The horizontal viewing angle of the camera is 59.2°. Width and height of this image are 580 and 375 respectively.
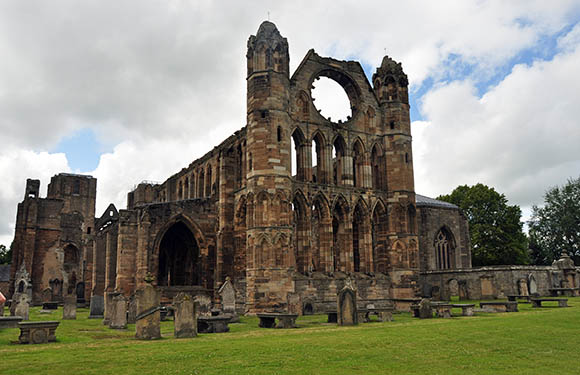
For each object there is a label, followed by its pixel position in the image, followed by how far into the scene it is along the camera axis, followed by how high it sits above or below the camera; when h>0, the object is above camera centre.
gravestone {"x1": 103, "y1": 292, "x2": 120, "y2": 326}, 19.84 -0.87
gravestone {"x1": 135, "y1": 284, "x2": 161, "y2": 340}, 14.05 -0.79
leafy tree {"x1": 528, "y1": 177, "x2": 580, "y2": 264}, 54.28 +5.72
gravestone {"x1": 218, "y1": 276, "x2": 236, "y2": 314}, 21.39 -0.55
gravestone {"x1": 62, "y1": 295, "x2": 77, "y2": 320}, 24.75 -1.09
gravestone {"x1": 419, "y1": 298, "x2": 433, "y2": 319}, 20.33 -1.08
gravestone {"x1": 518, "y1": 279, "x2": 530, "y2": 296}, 32.25 -0.43
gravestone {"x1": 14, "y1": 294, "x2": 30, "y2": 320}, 22.81 -0.84
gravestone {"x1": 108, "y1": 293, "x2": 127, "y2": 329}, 18.31 -0.95
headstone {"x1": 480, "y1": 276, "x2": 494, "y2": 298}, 33.06 -0.41
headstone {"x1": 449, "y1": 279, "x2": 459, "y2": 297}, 36.16 -0.48
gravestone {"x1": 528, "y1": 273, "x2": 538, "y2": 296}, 33.00 -0.32
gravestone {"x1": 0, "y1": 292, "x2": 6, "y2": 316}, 22.20 -0.88
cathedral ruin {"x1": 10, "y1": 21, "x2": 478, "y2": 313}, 25.56 +4.14
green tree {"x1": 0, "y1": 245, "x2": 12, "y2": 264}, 78.29 +4.96
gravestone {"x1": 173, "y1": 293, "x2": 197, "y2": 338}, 14.48 -0.89
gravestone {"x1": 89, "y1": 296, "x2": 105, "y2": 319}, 25.84 -1.05
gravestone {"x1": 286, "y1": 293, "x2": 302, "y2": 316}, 22.84 -0.81
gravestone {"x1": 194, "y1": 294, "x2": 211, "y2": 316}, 21.78 -0.82
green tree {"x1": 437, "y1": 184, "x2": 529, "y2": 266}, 49.22 +5.09
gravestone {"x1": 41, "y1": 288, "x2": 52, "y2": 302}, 36.81 -0.57
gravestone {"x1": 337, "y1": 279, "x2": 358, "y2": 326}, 17.78 -0.83
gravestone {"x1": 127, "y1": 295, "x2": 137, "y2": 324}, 21.45 -1.14
